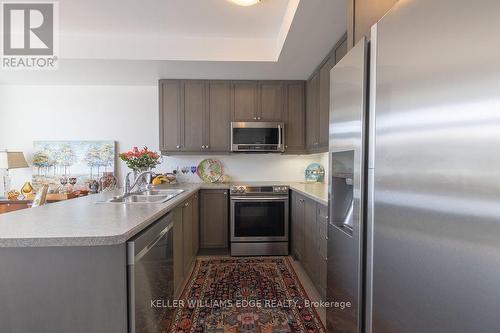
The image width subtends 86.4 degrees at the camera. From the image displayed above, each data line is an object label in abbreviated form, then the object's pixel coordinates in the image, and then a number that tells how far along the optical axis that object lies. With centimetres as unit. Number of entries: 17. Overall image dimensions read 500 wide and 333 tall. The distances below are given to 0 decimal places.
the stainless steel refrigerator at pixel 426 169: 58
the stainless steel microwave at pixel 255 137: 358
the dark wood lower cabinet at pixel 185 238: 219
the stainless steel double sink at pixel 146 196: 220
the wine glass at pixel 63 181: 356
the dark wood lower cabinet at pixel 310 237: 212
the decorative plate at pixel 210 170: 395
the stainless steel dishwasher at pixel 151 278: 115
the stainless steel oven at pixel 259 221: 333
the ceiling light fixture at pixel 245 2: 220
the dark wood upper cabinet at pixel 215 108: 363
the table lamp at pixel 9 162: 347
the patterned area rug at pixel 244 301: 194
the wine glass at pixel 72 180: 355
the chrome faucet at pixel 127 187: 233
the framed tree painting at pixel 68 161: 385
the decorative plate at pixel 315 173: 377
